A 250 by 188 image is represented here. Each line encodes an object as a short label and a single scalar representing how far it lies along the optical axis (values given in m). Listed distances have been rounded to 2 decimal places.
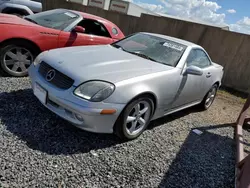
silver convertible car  2.80
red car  4.17
